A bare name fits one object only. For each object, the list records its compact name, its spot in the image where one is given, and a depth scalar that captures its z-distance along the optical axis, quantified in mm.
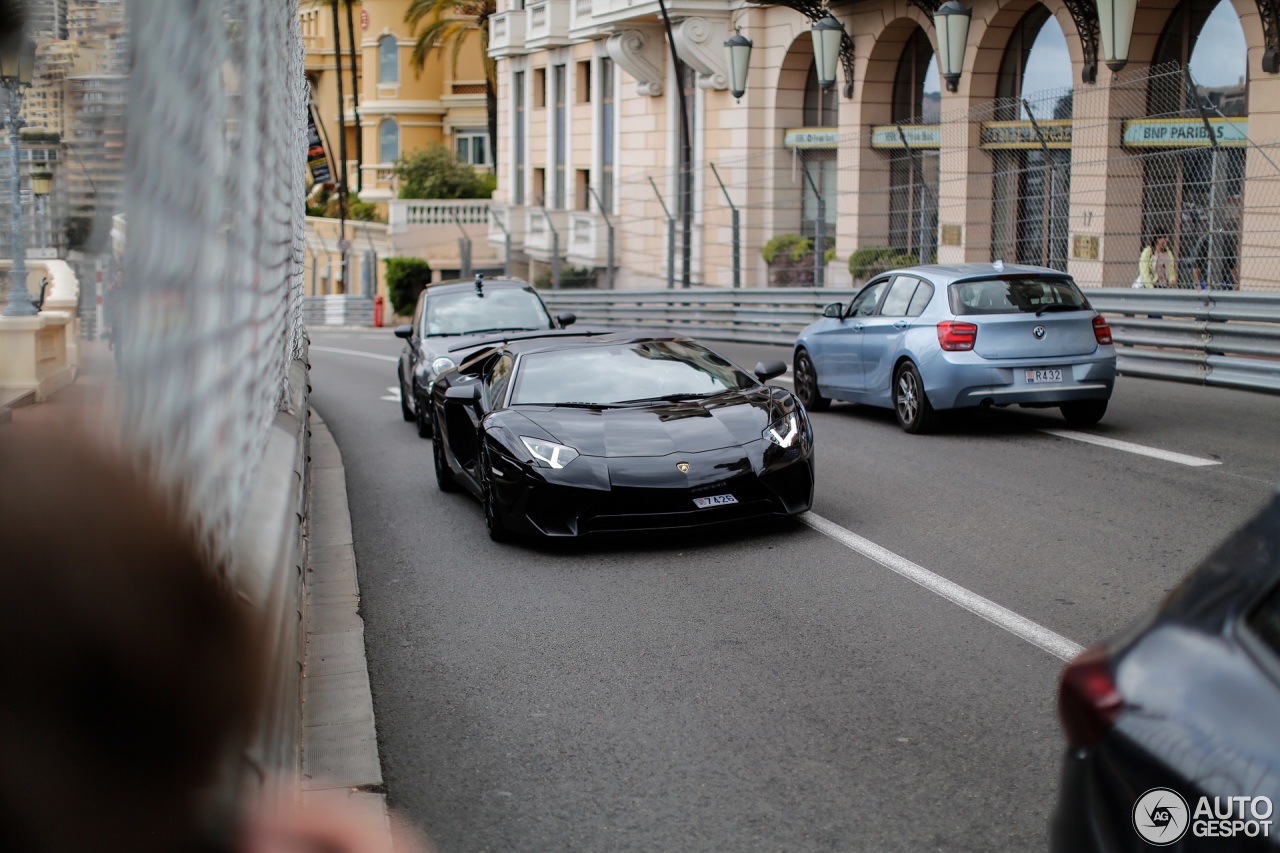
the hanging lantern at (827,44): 23969
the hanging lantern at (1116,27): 18484
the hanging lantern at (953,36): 21016
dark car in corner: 2264
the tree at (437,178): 61000
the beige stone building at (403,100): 76375
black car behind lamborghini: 15070
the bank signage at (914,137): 27312
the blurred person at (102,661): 1180
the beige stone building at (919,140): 19672
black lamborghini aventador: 8641
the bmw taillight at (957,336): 13031
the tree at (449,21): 59312
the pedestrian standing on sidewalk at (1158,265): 18781
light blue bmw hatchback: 12922
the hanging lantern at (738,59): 25812
